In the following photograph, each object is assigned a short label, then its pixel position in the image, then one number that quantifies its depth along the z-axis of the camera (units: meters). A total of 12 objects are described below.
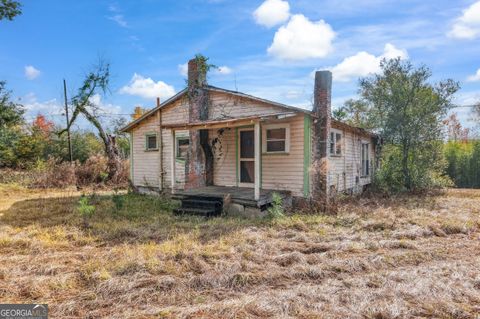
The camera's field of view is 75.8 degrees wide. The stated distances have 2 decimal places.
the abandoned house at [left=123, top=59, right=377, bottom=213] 8.83
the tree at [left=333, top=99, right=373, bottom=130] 14.27
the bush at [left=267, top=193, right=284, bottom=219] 8.01
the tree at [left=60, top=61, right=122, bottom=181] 16.66
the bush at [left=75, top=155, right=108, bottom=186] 16.36
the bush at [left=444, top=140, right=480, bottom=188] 17.52
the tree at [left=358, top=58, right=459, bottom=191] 12.45
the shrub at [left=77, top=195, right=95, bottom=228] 7.14
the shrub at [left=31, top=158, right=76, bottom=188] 15.39
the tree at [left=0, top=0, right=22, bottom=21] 11.22
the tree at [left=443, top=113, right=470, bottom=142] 30.38
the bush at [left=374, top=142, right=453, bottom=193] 13.13
